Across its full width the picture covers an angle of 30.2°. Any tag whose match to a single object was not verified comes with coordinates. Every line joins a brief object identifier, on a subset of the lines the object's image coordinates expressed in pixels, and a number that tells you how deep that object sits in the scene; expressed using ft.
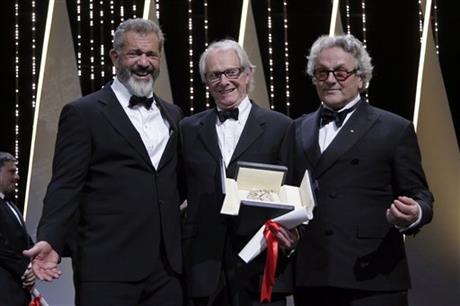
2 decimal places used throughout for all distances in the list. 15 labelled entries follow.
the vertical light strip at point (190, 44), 19.20
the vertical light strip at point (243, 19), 19.25
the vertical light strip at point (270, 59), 19.26
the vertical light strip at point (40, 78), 18.86
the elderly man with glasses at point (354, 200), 8.77
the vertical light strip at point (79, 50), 19.16
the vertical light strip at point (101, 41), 19.02
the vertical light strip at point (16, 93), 18.78
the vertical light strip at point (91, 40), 19.12
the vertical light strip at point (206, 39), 19.17
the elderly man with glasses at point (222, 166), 8.59
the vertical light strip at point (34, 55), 18.98
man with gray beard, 8.57
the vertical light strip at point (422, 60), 19.10
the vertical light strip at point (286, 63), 19.17
